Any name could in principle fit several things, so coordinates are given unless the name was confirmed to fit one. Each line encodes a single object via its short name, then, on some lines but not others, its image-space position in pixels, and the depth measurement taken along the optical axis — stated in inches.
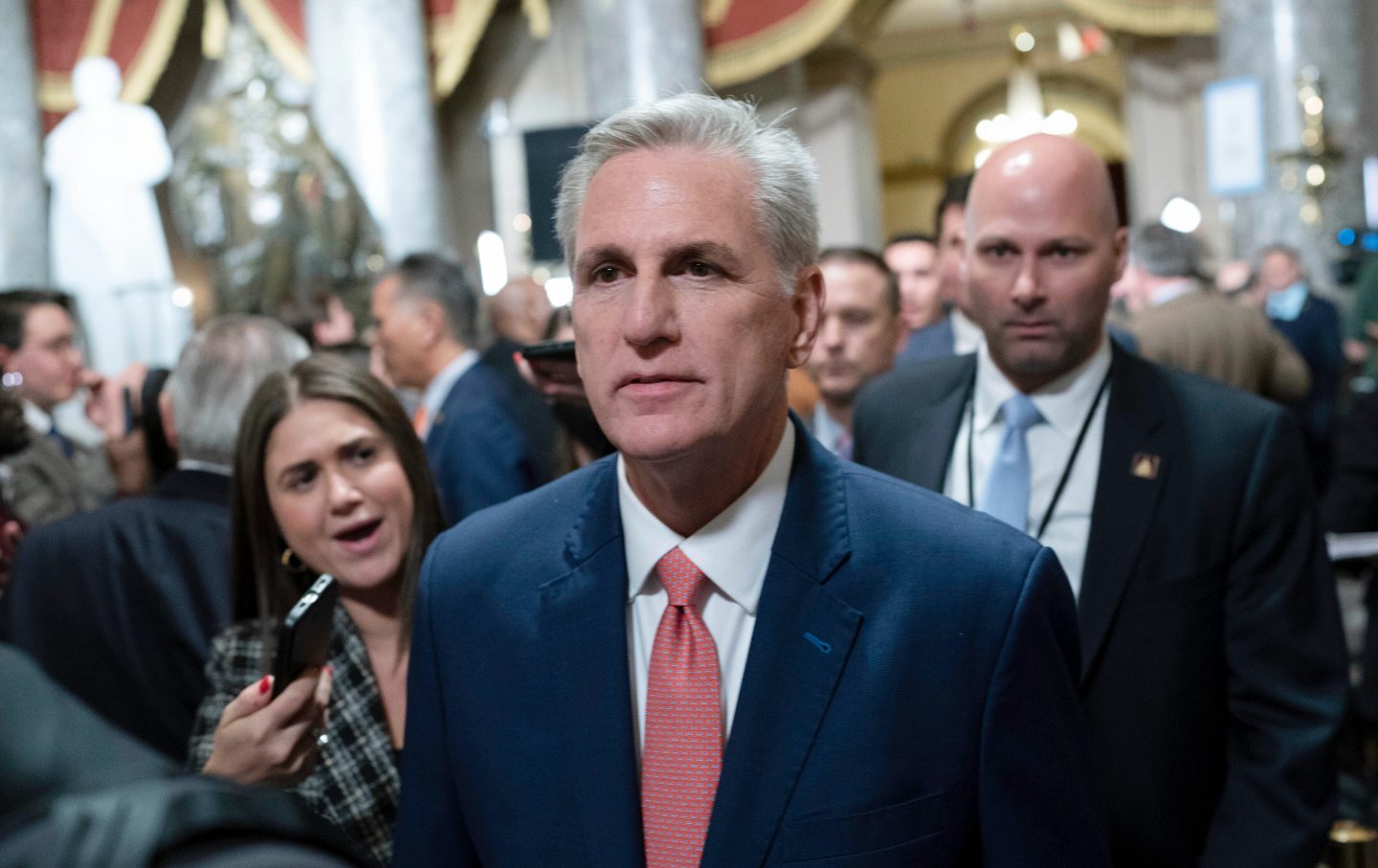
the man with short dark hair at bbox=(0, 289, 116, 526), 183.3
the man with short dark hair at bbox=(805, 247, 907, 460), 165.0
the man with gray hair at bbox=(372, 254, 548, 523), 171.0
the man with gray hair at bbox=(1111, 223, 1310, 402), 185.3
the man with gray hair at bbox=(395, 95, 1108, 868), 59.6
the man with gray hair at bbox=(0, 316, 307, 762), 116.4
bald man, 90.4
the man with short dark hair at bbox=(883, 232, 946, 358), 234.7
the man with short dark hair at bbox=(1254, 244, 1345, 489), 289.9
